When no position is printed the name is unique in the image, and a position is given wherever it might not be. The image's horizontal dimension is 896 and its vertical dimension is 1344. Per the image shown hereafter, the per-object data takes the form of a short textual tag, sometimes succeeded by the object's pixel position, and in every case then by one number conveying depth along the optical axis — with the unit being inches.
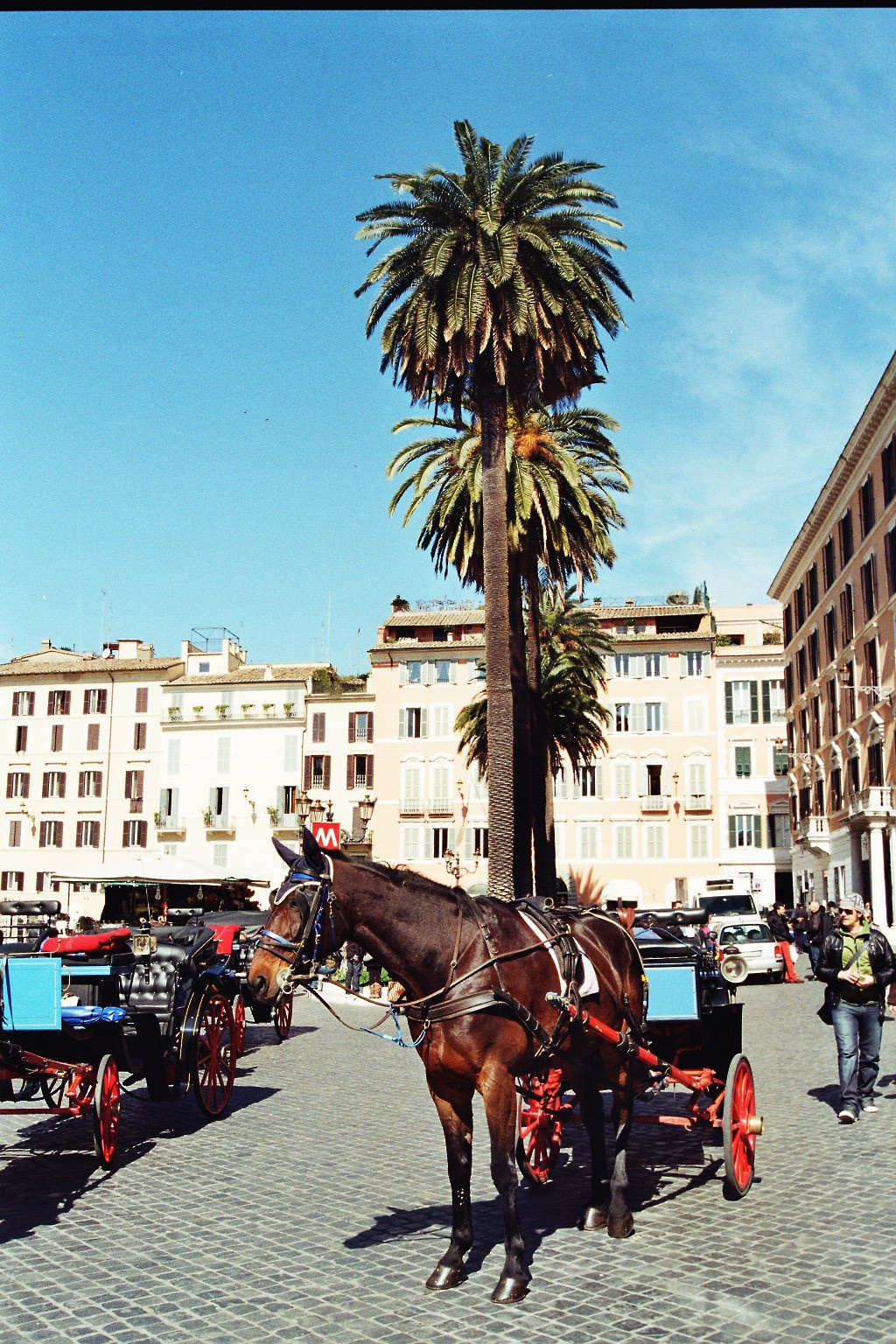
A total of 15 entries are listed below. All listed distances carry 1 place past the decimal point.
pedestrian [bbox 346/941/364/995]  1188.7
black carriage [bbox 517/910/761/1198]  346.0
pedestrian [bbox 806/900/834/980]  1343.5
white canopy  1224.2
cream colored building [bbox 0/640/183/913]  2925.7
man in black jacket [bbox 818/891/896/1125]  471.5
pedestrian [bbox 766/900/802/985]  1279.5
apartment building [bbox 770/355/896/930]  1696.6
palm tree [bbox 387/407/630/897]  1183.6
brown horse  271.0
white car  1315.2
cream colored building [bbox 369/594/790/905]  2618.1
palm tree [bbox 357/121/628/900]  967.6
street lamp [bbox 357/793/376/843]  1523.1
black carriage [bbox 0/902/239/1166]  374.0
